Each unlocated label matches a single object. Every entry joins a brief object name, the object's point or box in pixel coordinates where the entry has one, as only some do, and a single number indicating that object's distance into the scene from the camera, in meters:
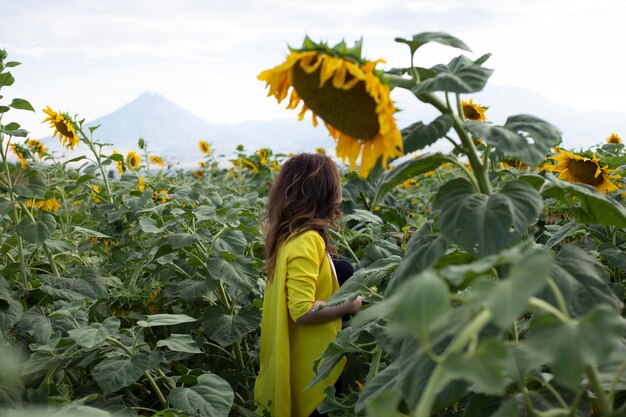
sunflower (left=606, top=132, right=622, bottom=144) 3.45
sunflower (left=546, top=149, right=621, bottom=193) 2.09
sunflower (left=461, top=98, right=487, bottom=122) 2.84
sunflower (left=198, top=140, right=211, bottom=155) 6.92
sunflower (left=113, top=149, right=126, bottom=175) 3.39
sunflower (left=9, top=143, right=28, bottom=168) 2.64
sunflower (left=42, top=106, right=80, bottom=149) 2.93
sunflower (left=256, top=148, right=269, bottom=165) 5.78
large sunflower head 0.88
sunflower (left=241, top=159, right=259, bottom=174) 5.92
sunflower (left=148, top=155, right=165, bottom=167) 6.42
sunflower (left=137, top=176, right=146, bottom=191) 3.20
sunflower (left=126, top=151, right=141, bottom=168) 5.11
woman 2.14
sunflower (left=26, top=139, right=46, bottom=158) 4.24
